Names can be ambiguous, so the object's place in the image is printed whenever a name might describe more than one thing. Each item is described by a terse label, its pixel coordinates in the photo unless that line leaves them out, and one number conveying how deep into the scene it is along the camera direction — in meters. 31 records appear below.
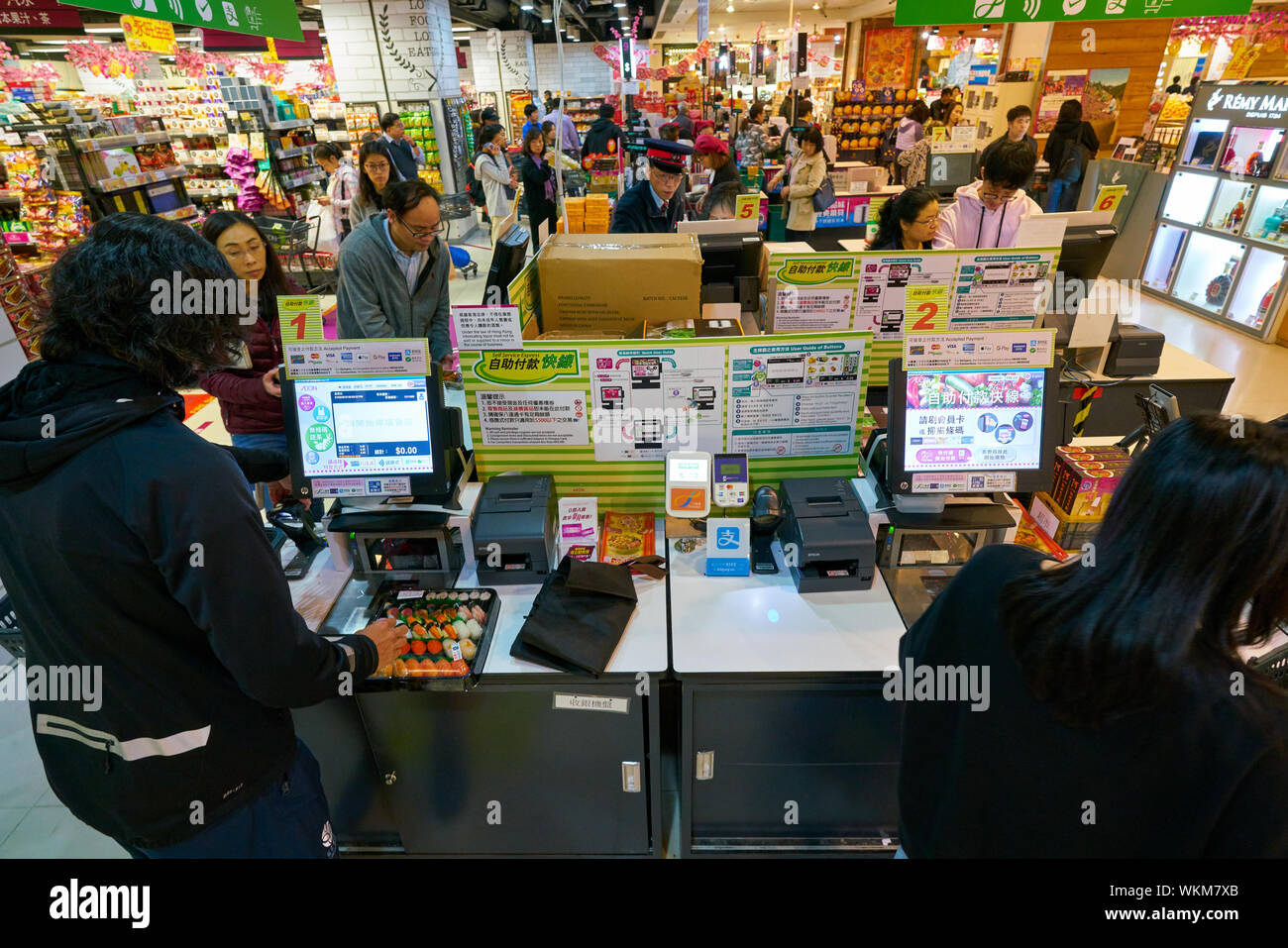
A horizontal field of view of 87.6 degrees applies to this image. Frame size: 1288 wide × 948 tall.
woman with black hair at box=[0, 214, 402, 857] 1.11
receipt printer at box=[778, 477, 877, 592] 1.97
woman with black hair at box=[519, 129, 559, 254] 8.09
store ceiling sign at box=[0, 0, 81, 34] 5.55
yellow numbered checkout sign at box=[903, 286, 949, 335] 2.61
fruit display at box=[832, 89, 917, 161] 11.95
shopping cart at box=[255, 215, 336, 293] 7.05
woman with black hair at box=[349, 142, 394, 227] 4.96
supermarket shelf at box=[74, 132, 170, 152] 6.20
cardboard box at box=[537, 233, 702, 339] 2.79
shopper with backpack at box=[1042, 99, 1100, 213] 7.73
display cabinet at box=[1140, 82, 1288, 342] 5.67
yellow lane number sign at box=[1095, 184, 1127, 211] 3.38
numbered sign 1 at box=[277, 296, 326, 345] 2.02
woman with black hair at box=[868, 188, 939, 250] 3.42
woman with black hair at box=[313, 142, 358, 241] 7.10
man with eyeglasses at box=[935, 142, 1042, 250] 3.53
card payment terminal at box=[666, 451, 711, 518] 2.17
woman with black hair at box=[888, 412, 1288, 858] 0.85
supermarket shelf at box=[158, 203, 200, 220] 7.13
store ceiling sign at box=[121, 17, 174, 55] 7.23
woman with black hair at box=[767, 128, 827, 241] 6.80
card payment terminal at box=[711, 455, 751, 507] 2.18
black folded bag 1.79
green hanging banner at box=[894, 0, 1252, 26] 3.28
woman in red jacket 2.58
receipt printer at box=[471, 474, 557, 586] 2.04
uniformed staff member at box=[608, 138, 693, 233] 4.14
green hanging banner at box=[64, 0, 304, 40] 2.62
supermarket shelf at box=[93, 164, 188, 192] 6.38
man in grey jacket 3.07
